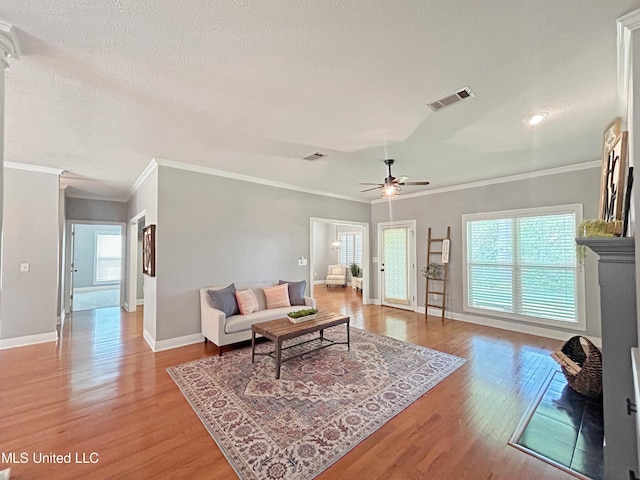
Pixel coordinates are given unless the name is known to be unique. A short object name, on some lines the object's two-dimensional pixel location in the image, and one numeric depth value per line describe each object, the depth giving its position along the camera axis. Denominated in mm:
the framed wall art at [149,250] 4031
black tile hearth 1932
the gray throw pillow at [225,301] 3984
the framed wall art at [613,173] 1989
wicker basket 2617
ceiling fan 3721
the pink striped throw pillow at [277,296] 4535
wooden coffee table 3092
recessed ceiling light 2666
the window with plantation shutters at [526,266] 4340
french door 6402
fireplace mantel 1613
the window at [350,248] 10516
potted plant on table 3592
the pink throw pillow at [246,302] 4160
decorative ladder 5715
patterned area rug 1968
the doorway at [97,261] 9609
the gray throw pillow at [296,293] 4782
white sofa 3713
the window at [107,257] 10016
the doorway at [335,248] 10555
